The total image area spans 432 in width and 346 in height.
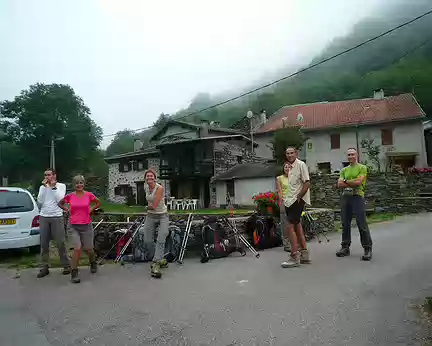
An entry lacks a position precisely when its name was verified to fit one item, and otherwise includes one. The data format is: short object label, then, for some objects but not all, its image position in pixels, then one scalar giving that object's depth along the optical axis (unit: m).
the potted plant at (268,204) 7.93
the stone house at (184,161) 30.08
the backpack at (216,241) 6.75
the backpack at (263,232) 7.62
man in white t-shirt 5.66
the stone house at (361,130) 29.89
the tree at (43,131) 52.38
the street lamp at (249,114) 35.53
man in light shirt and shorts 5.50
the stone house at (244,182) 24.86
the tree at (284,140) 28.11
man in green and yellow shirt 5.82
